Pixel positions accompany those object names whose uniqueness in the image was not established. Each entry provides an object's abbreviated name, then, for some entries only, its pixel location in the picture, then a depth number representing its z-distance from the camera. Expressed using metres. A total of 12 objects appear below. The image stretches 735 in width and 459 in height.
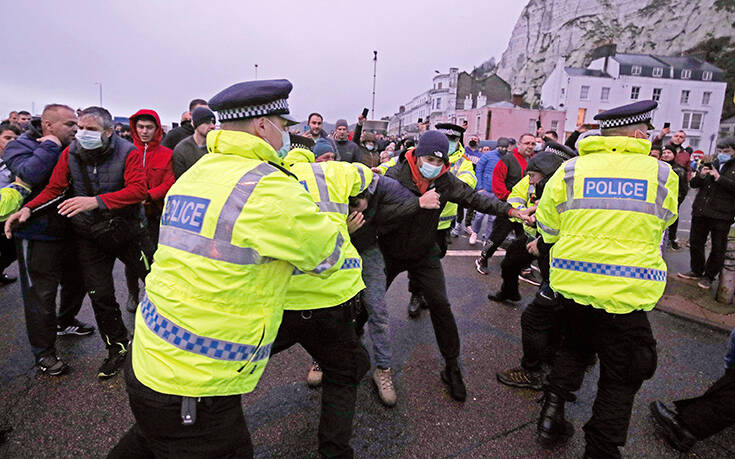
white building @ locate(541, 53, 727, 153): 43.00
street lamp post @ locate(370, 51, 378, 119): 21.12
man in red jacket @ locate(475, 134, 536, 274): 6.38
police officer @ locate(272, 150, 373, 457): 1.99
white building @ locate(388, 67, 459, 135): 59.62
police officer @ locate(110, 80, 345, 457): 1.35
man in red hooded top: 4.05
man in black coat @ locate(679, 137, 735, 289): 5.19
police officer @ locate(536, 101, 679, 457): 2.17
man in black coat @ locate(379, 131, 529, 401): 3.05
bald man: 3.17
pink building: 41.41
